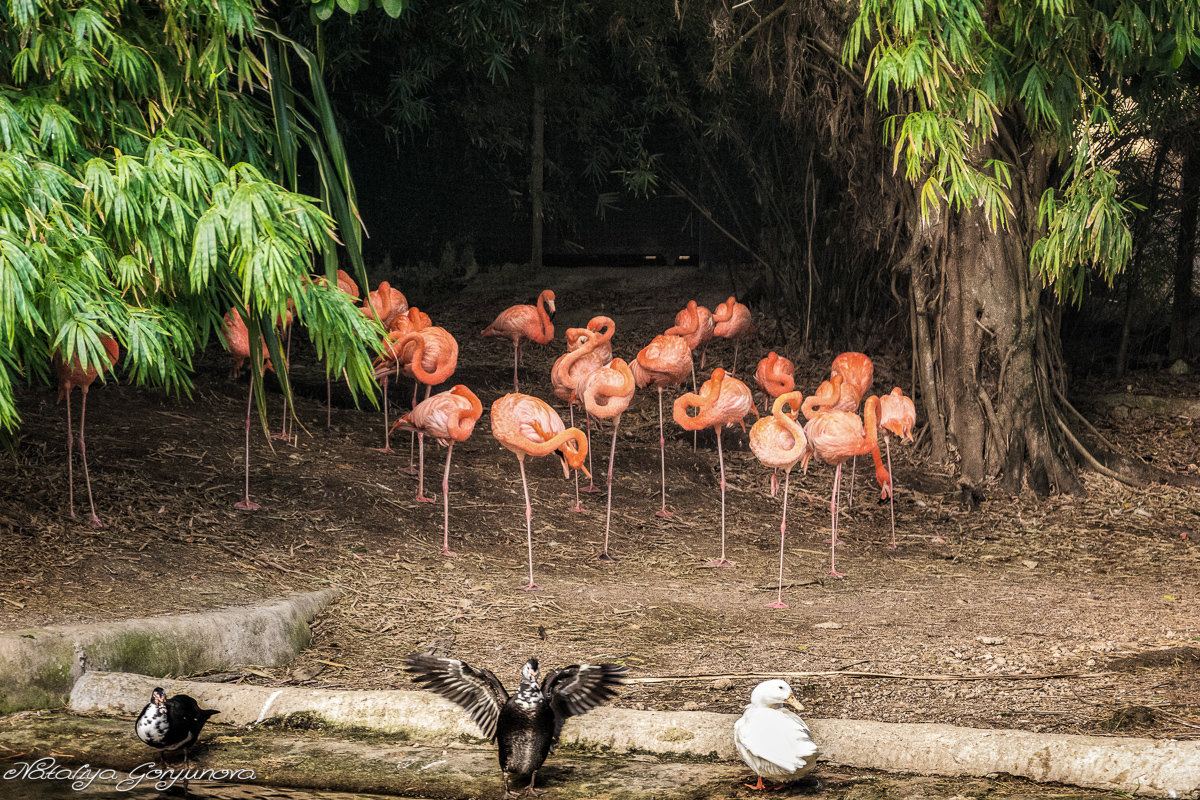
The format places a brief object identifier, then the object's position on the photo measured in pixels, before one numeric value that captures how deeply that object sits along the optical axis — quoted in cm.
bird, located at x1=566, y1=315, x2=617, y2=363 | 1550
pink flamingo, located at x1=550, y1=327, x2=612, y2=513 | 1468
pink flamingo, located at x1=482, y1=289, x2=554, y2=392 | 1773
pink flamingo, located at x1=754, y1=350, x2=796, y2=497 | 1611
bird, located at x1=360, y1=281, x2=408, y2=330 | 1602
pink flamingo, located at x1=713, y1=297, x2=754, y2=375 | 1895
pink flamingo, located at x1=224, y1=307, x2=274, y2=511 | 1412
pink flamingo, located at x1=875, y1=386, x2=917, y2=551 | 1364
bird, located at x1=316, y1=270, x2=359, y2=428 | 1437
